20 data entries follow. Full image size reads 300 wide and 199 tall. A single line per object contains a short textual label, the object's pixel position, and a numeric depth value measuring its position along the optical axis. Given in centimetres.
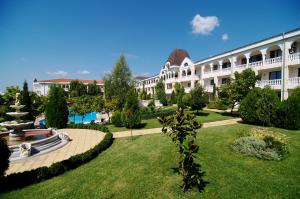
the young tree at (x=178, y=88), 4168
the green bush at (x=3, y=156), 704
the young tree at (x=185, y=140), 589
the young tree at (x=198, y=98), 2433
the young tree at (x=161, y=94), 4551
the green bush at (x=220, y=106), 2870
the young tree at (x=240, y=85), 2131
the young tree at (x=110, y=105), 2652
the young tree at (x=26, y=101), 2302
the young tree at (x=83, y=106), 2522
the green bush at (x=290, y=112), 1453
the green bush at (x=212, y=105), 3166
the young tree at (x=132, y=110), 2016
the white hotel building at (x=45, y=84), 7888
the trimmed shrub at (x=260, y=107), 1570
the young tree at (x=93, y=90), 6802
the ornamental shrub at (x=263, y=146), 882
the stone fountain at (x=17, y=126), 1425
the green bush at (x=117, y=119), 2251
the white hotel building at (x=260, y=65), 2309
